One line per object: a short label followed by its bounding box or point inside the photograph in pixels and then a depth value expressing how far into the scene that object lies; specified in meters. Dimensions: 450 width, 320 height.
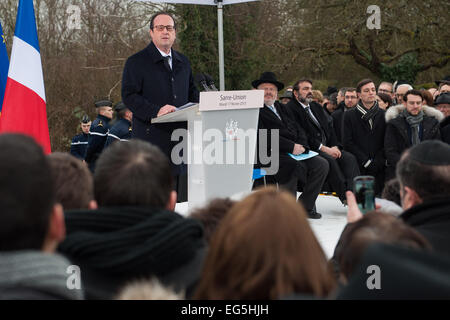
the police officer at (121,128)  7.35
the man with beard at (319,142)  6.51
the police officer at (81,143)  9.55
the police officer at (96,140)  7.99
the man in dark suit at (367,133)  6.64
